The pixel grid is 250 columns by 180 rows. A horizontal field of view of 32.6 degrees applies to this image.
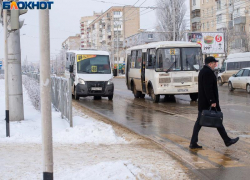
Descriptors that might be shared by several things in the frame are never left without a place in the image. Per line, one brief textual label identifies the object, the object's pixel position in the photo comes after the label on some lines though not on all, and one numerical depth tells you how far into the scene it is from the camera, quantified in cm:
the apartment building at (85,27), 16389
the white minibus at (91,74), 2173
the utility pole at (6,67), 950
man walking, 806
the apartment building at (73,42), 15911
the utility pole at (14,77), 1057
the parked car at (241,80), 2680
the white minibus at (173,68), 1923
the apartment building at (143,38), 8673
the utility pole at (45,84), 450
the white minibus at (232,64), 3466
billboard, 5284
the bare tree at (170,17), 6288
